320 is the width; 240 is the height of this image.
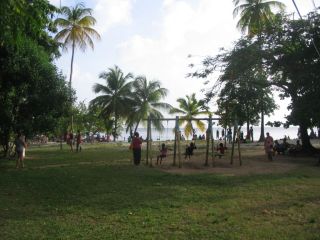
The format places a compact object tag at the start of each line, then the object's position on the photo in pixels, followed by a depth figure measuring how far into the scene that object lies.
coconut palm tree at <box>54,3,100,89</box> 26.32
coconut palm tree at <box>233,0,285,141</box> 23.62
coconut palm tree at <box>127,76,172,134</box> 31.62
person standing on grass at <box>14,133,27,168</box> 12.50
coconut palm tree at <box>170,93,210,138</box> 34.53
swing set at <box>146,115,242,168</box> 13.25
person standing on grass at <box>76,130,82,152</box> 20.29
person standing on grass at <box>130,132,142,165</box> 13.81
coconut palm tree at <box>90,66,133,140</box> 33.31
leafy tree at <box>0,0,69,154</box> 13.33
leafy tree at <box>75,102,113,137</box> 38.88
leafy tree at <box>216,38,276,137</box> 17.13
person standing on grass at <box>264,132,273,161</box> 15.56
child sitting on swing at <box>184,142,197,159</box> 16.26
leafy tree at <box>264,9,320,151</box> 15.08
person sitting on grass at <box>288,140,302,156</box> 17.93
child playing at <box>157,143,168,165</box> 14.57
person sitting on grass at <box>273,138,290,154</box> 18.44
